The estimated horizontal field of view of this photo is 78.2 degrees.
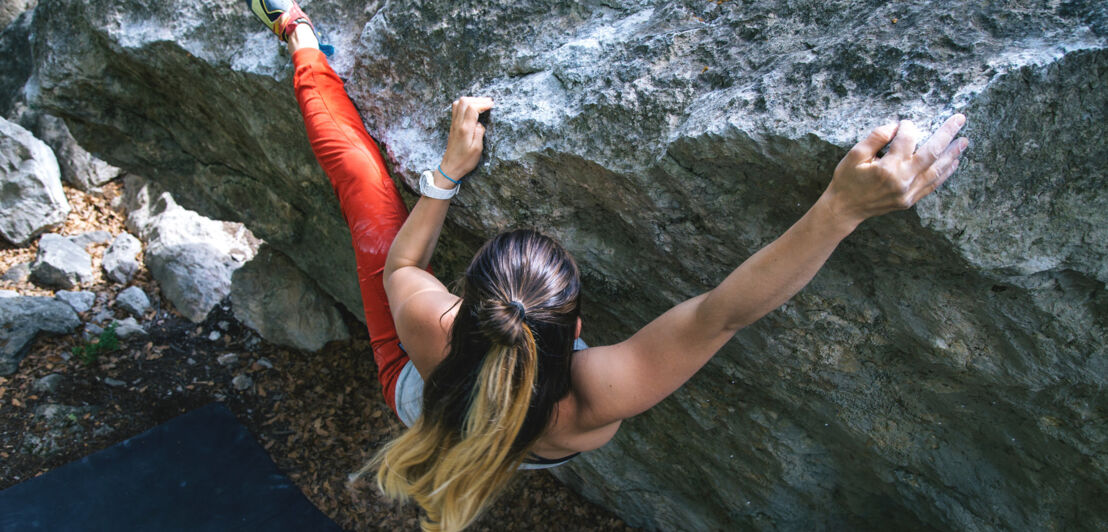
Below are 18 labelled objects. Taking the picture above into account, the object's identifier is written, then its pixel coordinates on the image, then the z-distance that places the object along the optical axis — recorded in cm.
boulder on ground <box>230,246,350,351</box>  418
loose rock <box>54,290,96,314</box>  450
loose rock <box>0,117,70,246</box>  512
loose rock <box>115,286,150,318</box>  456
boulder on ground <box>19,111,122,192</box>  590
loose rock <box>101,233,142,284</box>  486
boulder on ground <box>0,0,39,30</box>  640
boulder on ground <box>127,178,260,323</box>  458
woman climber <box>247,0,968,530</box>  140
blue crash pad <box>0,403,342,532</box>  317
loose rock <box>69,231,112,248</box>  519
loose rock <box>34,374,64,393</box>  383
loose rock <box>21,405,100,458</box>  352
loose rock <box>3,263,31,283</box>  476
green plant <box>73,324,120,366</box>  403
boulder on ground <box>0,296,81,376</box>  395
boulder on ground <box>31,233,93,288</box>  473
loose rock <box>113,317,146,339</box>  430
